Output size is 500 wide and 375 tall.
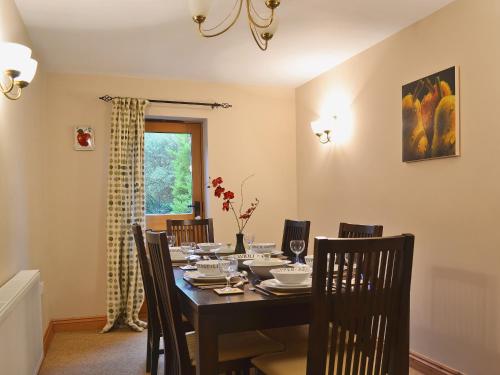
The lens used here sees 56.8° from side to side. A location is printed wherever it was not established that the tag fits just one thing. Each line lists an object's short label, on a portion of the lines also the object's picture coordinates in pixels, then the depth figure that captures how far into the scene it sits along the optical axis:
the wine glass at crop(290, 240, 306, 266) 2.43
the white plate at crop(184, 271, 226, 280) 2.16
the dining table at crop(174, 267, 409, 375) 1.79
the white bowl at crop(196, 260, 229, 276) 2.18
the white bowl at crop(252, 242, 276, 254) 2.84
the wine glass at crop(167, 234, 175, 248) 3.14
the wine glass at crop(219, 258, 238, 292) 2.13
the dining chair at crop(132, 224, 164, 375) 2.64
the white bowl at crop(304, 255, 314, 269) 2.36
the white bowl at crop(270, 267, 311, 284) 1.95
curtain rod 4.24
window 4.61
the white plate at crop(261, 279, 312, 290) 1.93
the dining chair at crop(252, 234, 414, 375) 1.64
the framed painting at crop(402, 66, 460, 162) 2.82
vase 3.02
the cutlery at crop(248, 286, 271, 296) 1.93
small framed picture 4.20
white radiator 1.92
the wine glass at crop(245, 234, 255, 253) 2.93
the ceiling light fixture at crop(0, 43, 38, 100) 2.07
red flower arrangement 4.61
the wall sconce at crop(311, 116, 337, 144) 4.18
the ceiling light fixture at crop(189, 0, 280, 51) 2.13
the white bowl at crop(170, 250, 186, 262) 2.85
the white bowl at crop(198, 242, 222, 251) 3.17
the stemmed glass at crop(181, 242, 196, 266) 2.97
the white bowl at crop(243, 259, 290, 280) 2.33
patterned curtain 4.12
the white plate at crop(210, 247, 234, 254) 3.12
